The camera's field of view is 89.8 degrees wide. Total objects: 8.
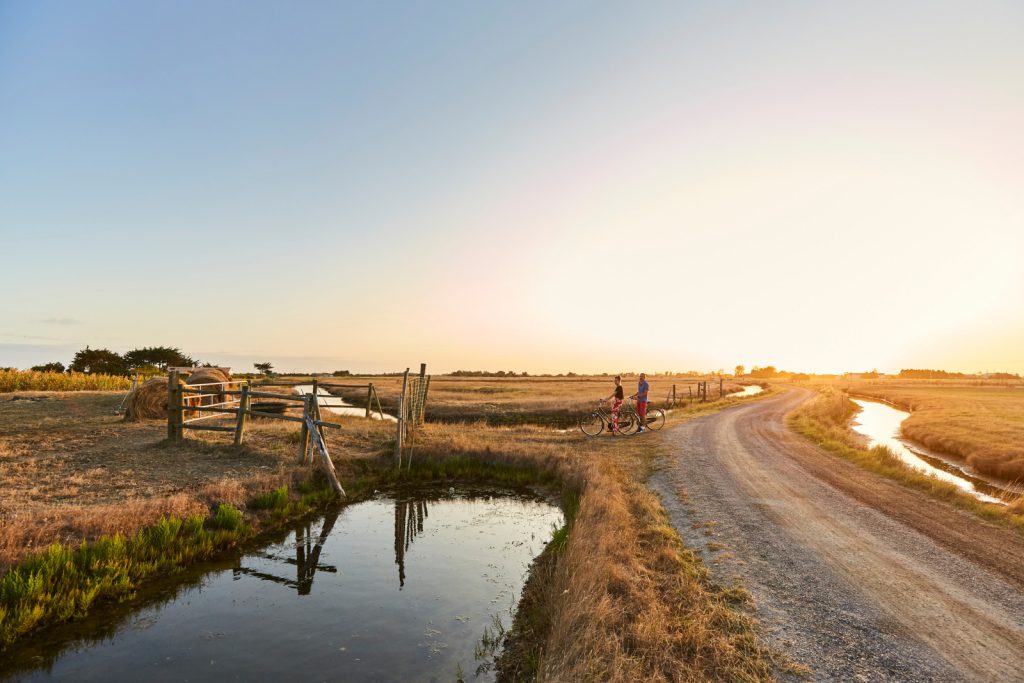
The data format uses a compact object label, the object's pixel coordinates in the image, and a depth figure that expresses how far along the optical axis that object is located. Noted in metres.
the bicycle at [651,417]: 27.38
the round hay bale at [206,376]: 26.15
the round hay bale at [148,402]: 22.14
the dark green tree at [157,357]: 64.56
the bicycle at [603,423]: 26.45
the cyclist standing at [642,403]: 26.62
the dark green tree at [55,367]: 48.00
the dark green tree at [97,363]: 56.12
